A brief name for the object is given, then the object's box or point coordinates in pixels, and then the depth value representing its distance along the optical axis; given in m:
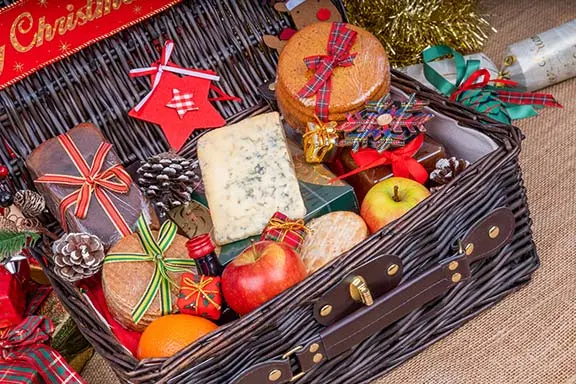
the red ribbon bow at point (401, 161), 1.63
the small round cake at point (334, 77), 1.68
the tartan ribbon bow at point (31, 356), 1.54
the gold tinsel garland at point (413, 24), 2.20
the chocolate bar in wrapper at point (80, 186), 1.61
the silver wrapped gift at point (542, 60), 2.12
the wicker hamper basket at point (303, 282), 1.32
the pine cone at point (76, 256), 1.48
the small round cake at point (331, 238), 1.50
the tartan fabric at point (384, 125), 1.62
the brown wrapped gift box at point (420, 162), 1.65
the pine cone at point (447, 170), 1.60
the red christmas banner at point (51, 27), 1.72
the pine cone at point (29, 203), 1.62
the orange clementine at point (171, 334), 1.33
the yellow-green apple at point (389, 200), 1.52
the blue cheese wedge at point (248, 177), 1.57
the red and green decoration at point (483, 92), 1.94
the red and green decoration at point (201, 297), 1.40
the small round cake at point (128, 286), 1.47
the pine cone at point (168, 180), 1.65
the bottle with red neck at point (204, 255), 1.43
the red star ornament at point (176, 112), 1.88
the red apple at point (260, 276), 1.35
